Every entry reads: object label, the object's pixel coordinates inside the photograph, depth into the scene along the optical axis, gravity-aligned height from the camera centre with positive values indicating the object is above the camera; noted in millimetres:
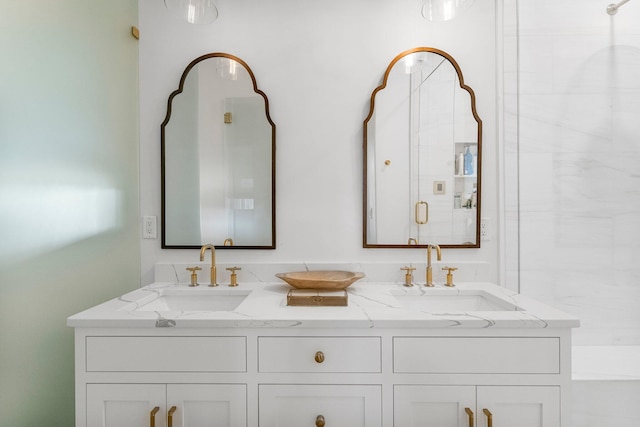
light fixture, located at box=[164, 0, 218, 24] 1398 +822
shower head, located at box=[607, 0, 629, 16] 1806 +1052
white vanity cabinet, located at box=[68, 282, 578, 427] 1194 -549
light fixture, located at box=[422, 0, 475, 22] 1403 +831
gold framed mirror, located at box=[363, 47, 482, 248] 1783 +319
